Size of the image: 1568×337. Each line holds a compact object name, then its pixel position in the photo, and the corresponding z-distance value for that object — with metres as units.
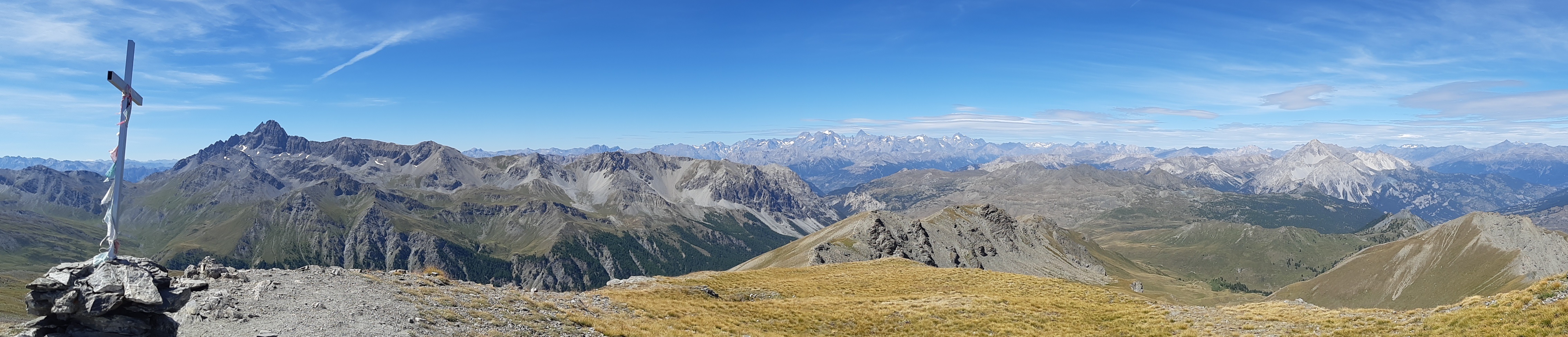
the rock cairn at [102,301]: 19.03
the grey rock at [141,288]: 20.16
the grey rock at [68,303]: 18.88
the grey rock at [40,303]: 18.48
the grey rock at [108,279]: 19.56
